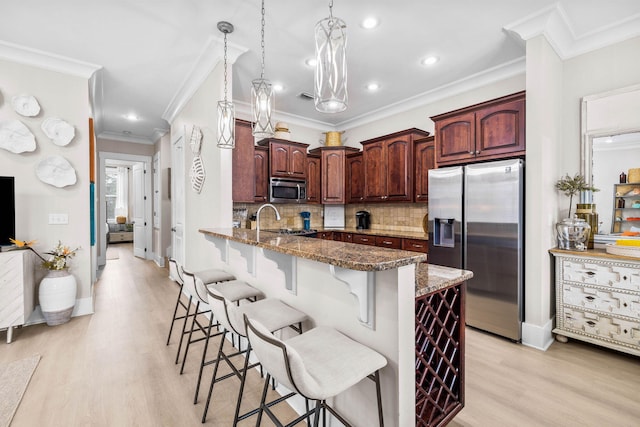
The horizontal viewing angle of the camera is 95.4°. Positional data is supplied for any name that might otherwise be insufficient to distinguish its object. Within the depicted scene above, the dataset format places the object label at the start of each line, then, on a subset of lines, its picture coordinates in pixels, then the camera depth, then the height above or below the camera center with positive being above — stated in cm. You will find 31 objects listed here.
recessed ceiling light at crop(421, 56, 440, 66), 318 +168
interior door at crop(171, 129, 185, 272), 436 +28
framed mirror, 262 +60
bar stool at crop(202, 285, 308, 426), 149 -60
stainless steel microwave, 455 +34
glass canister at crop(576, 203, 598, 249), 271 -4
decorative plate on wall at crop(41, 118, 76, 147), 317 +90
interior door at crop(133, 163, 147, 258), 699 -3
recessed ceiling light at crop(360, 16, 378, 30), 251 +166
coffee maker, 510 -16
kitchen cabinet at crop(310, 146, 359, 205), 513 +67
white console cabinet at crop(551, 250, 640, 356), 233 -75
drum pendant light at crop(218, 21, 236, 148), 254 +79
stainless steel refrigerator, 268 -24
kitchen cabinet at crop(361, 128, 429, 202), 416 +68
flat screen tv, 283 +2
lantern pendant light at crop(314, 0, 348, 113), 159 +82
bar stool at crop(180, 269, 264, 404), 200 -58
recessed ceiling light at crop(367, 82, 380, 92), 387 +169
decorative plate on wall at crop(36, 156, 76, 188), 315 +44
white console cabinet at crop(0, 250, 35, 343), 269 -73
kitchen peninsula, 126 -52
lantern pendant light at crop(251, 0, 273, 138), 230 +84
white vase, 304 -89
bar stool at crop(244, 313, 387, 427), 103 -62
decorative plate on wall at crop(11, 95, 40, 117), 302 +112
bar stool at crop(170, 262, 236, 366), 206 -56
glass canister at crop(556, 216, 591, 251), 262 -20
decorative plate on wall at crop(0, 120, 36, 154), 297 +77
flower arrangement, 309 -49
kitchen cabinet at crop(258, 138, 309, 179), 454 +86
